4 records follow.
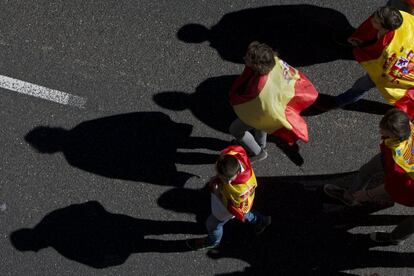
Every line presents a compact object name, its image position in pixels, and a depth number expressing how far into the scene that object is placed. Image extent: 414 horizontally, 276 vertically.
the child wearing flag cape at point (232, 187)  8.24
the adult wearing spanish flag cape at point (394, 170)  8.11
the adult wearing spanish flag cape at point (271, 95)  8.35
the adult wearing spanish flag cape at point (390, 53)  8.87
